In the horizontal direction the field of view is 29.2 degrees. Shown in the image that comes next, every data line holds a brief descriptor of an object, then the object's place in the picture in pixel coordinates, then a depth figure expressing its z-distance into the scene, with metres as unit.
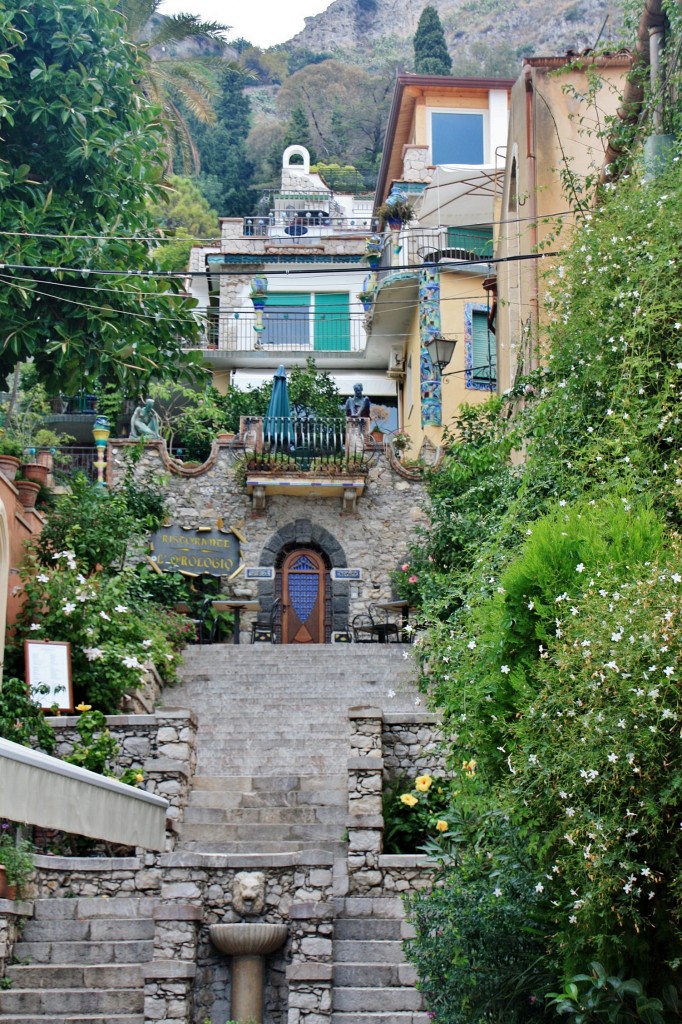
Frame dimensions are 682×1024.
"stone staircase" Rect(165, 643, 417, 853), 12.40
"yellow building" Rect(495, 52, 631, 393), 14.89
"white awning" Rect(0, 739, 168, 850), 7.32
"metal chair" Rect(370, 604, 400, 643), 21.31
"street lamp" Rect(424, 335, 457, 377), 17.28
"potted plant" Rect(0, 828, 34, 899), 11.26
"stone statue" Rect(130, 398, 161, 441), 24.19
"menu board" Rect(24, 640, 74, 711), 14.34
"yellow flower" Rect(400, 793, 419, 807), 12.15
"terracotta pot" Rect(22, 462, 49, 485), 17.98
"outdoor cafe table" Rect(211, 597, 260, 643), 21.42
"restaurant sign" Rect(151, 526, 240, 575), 22.97
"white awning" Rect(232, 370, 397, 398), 31.23
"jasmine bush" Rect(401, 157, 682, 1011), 6.21
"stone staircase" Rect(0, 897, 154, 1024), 10.23
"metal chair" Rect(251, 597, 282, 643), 22.84
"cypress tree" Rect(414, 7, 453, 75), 49.09
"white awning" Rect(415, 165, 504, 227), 23.95
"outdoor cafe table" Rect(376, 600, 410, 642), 21.36
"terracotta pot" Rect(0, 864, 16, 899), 11.18
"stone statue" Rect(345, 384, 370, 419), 26.47
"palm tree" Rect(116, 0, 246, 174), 27.14
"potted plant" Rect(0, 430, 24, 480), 16.36
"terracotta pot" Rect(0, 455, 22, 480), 16.34
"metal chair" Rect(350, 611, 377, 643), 22.50
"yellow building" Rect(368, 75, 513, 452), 25.12
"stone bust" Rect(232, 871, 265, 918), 10.52
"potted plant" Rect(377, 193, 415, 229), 27.00
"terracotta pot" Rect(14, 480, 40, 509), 17.47
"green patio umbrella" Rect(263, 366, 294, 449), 23.95
